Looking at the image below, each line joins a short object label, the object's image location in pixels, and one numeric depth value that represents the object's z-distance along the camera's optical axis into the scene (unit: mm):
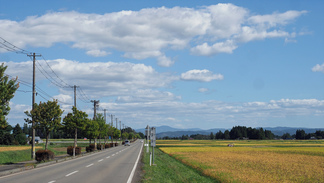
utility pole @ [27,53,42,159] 32656
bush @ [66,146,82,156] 39562
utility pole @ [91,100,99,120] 72700
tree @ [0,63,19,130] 22141
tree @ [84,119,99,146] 61169
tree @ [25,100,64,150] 33144
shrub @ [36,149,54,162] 29406
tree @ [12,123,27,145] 97350
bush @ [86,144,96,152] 52472
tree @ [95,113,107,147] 80062
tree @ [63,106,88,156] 49031
